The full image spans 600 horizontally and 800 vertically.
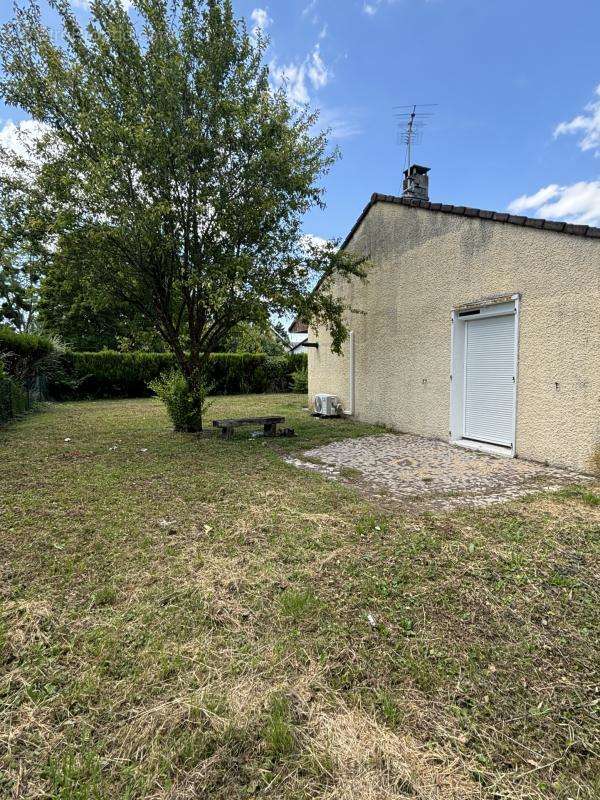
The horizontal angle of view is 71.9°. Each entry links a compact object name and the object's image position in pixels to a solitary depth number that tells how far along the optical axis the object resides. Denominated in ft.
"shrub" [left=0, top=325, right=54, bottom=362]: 39.27
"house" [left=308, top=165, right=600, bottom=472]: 18.70
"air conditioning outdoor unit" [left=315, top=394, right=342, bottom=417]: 38.83
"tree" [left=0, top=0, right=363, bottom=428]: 22.12
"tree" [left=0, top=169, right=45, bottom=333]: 23.34
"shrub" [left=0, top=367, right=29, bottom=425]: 33.84
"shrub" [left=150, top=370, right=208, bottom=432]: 29.89
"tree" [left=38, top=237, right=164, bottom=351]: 24.12
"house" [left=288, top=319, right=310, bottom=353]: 48.83
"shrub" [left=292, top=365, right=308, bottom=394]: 70.18
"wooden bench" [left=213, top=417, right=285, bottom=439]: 27.66
